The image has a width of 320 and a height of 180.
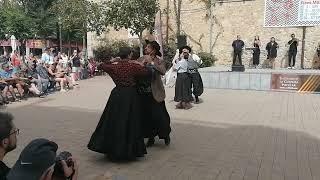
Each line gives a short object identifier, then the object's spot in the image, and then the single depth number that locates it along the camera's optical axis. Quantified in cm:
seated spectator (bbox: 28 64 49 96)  1438
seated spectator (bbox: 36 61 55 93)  1451
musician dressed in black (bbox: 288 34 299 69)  2200
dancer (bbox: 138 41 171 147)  701
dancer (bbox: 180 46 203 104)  1157
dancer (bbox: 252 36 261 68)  2297
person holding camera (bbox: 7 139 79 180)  250
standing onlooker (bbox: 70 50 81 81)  2135
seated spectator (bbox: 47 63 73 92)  1583
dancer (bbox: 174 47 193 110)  1139
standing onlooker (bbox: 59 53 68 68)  2134
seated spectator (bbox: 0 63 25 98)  1318
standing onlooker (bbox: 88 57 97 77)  2403
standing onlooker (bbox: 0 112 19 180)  276
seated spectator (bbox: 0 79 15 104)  1256
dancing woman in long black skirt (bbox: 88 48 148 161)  619
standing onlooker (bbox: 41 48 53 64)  1850
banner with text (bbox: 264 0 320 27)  2175
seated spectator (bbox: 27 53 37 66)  1568
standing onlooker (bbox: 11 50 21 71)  1771
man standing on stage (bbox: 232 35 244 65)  2216
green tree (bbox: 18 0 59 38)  4625
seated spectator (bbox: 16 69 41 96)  1377
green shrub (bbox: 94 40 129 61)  2859
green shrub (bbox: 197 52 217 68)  2422
